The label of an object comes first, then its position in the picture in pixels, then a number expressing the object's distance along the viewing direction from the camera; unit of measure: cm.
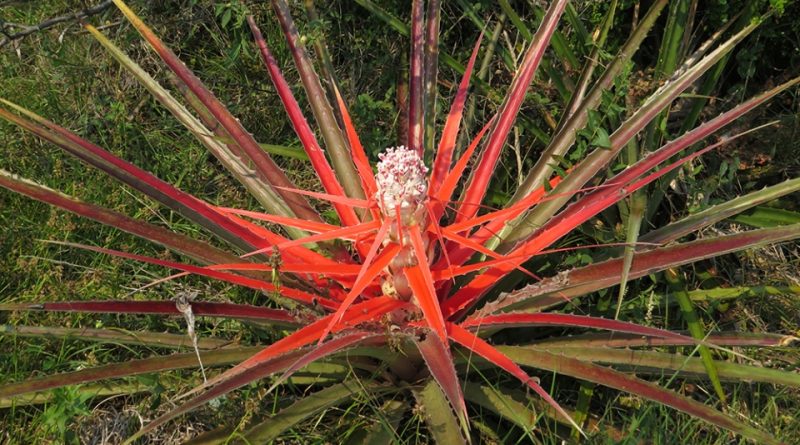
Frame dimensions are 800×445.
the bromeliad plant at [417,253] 185
